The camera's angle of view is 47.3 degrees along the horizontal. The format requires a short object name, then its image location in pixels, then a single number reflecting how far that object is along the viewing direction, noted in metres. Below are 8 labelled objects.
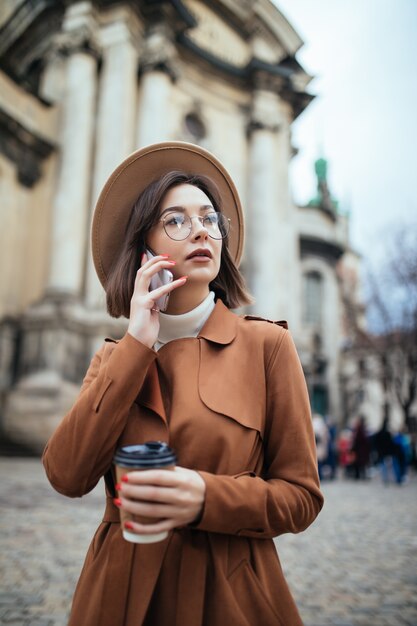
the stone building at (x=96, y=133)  12.91
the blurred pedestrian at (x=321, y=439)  11.59
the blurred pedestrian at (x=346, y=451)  14.20
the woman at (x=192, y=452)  1.17
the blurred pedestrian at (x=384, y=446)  13.06
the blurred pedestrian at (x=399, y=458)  13.24
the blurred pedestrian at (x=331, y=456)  13.40
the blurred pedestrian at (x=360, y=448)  13.56
